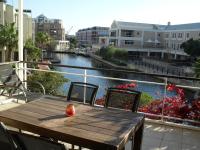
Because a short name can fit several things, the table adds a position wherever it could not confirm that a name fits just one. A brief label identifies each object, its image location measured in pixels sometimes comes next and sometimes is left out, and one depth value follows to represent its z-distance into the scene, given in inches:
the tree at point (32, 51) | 872.7
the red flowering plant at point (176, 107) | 113.9
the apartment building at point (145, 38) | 1661.4
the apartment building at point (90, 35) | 3038.5
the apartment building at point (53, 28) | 3039.8
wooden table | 57.4
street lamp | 142.3
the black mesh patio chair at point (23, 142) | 46.6
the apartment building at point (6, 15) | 763.8
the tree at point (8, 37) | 732.6
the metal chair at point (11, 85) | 124.9
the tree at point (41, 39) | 1506.3
